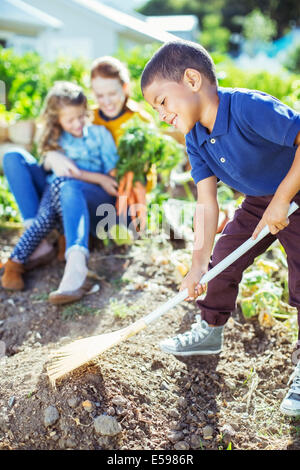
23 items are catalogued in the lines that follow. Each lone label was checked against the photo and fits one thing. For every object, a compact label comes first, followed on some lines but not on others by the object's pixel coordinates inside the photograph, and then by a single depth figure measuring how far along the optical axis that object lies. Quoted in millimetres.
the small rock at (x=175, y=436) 1521
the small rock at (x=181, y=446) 1490
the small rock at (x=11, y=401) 1608
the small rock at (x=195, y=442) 1516
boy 1433
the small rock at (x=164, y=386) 1736
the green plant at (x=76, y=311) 2246
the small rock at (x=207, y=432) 1546
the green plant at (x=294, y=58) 18719
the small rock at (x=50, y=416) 1506
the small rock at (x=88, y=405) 1543
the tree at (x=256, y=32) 28297
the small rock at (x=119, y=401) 1593
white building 12427
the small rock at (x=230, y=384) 1791
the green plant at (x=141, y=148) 2629
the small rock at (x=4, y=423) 1531
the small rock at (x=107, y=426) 1480
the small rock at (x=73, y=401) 1548
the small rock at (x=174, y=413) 1616
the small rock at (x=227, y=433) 1539
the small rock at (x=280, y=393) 1763
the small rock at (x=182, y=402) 1669
